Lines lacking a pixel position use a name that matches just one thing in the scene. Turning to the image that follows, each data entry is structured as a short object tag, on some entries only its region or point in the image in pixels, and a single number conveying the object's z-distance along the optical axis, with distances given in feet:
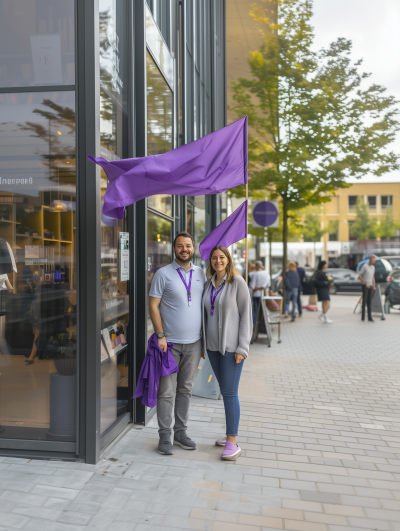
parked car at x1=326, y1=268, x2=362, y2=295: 88.58
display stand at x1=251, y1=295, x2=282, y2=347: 34.68
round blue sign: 40.06
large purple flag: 13.61
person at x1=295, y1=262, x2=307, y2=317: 53.78
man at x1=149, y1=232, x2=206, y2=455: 14.74
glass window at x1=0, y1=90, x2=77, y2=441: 14.19
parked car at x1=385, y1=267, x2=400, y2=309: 58.49
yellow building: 212.43
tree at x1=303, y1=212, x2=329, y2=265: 182.01
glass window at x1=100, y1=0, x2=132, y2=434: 14.94
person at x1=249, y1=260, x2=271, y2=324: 36.99
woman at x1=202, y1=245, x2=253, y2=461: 14.49
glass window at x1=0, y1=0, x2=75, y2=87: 14.01
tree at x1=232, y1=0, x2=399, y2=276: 49.26
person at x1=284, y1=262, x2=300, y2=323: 50.21
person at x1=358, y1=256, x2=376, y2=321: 49.60
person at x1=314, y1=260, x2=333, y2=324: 47.93
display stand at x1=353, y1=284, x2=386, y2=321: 52.85
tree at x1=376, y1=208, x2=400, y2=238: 189.67
